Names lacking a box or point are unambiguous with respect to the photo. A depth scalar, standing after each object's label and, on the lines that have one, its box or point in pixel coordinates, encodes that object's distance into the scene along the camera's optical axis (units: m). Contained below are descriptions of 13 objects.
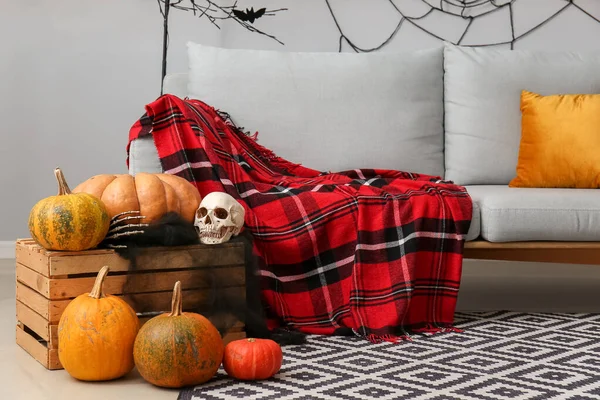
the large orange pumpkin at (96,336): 1.87
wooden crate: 2.03
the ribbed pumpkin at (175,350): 1.82
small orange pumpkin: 1.90
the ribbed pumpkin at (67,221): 1.99
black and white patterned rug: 1.82
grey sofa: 3.06
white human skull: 2.19
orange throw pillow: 2.93
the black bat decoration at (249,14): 3.96
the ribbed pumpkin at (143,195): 2.16
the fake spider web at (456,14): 4.02
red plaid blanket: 2.48
